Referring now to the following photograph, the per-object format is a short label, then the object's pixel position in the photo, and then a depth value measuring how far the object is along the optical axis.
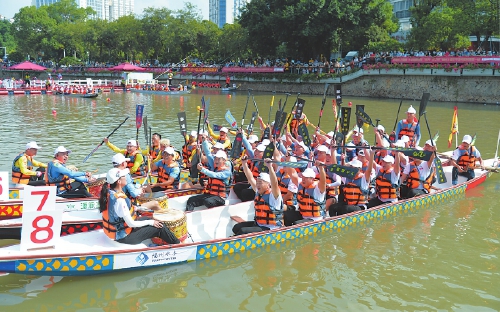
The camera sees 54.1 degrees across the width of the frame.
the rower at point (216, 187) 8.30
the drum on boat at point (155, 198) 7.44
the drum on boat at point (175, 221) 6.73
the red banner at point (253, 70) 42.29
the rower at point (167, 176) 9.10
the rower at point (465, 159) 11.17
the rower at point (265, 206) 7.01
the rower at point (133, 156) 9.66
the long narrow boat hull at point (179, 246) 5.88
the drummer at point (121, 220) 6.05
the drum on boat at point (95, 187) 9.40
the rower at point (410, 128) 12.08
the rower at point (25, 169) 9.16
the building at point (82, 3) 194.45
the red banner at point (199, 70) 48.82
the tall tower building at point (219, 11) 168.12
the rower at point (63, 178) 8.55
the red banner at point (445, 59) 28.98
